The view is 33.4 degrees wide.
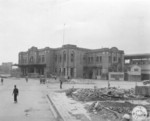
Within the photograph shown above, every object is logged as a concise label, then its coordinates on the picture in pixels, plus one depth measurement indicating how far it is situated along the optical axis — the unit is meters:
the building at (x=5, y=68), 172.82
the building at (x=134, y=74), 80.12
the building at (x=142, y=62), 84.15
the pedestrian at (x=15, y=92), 18.03
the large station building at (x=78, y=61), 94.56
